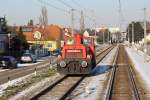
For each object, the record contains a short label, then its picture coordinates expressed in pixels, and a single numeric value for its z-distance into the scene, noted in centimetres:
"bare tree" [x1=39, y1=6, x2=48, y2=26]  13486
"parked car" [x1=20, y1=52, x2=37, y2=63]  5906
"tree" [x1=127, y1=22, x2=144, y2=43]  15062
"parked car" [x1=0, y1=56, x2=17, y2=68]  4619
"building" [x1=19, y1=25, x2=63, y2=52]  9833
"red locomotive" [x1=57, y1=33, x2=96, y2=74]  3161
